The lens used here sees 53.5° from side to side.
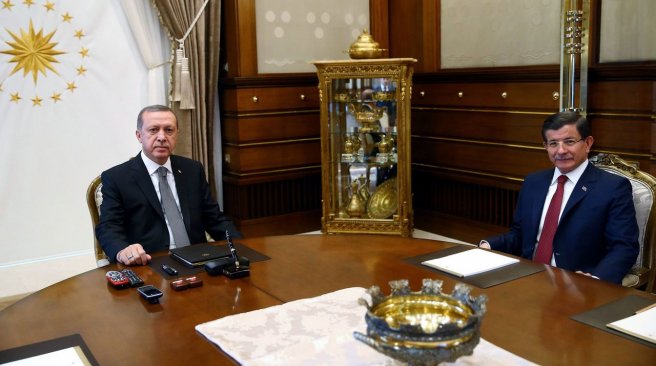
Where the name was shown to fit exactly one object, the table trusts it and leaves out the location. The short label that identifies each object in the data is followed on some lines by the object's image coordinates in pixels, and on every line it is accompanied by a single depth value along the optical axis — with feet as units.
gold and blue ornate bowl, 3.41
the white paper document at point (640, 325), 4.54
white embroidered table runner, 4.37
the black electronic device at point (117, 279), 6.14
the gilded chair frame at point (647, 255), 7.32
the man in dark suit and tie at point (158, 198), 8.36
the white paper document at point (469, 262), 6.23
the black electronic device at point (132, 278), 6.20
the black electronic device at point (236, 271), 6.35
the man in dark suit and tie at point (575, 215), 7.15
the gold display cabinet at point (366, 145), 14.65
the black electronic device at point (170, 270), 6.49
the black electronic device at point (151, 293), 5.69
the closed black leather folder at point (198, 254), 6.81
